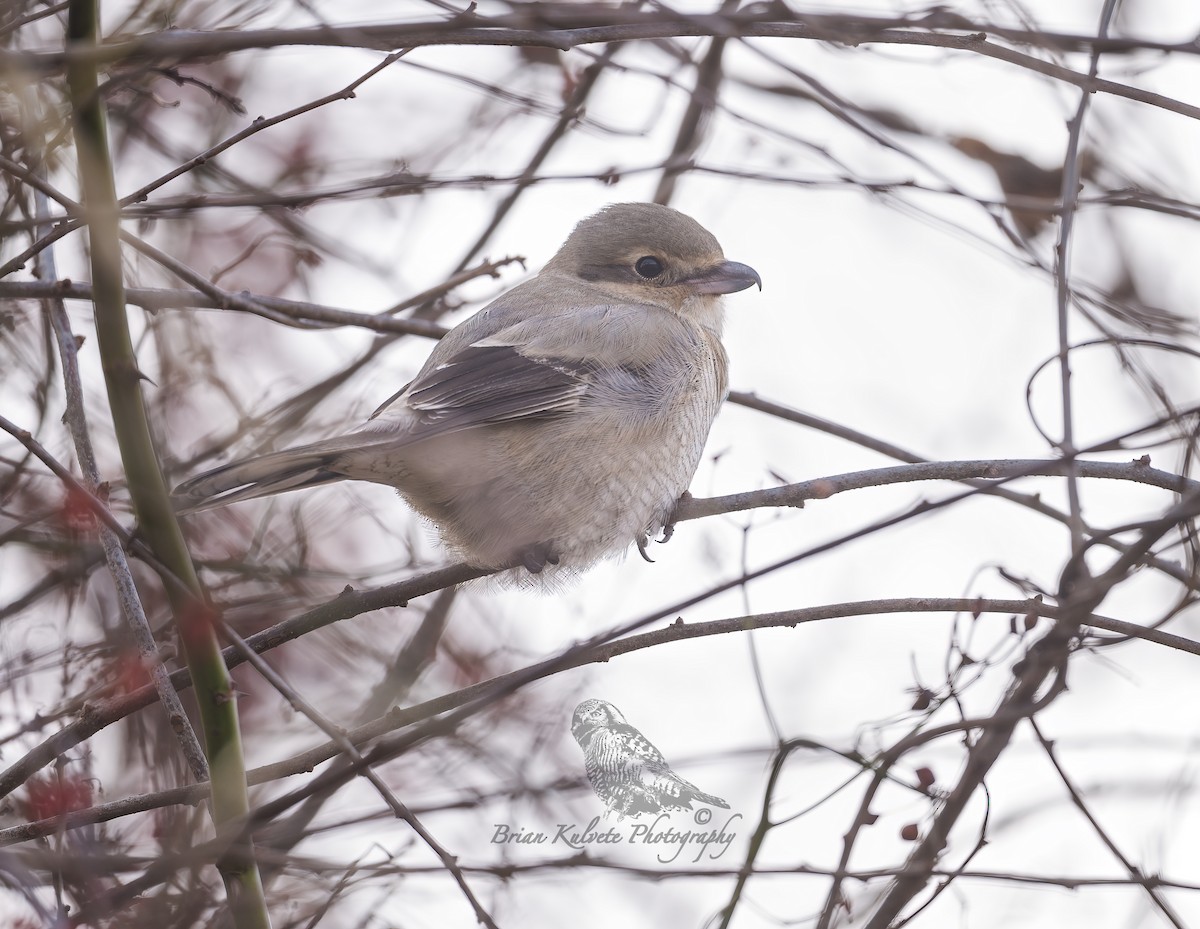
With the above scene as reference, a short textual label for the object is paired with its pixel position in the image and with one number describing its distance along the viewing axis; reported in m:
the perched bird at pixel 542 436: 7.09
